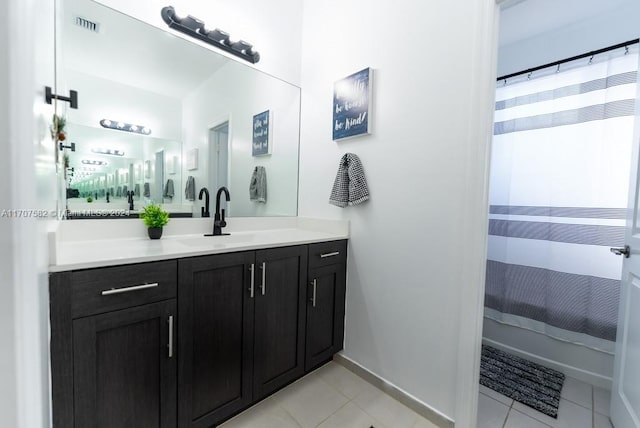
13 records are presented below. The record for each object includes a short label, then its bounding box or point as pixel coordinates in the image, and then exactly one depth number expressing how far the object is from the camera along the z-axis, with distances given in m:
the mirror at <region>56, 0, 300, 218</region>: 1.37
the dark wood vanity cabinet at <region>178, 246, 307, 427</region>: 1.16
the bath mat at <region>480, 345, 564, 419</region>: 1.59
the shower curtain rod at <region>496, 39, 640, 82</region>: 1.63
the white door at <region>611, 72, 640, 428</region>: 1.22
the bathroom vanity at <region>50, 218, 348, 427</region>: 0.91
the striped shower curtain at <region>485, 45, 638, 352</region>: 1.69
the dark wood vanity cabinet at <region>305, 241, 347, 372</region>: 1.68
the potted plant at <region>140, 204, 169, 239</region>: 1.48
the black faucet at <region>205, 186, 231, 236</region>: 1.76
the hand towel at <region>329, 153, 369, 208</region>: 1.71
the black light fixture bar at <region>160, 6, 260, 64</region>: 1.57
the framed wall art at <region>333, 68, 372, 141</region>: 1.70
